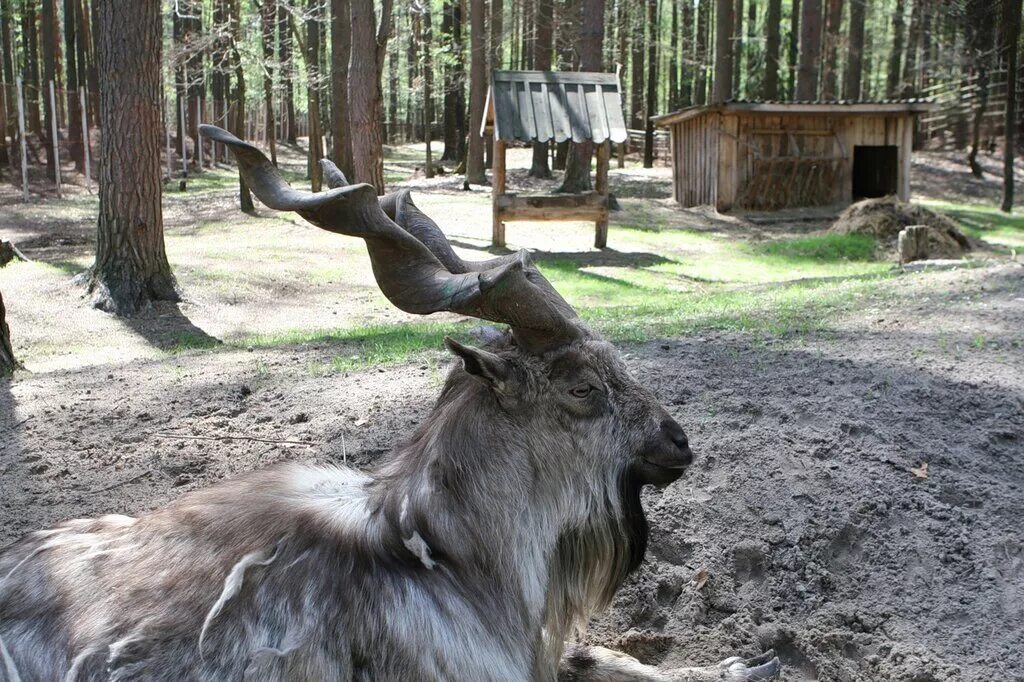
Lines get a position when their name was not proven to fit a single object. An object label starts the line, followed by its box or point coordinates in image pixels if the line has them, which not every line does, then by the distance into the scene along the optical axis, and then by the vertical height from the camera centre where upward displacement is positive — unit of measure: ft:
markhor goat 9.12 -3.67
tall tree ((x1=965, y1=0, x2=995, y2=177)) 109.89 +16.77
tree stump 55.67 -3.67
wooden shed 86.48 +3.03
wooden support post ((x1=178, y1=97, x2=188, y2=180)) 104.86 +2.90
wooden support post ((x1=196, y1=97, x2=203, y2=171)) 115.51 +5.06
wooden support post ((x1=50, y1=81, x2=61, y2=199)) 90.66 +3.91
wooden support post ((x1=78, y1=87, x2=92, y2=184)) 93.66 +4.56
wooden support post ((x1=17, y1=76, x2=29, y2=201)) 84.28 +4.47
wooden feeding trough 63.21 +3.92
